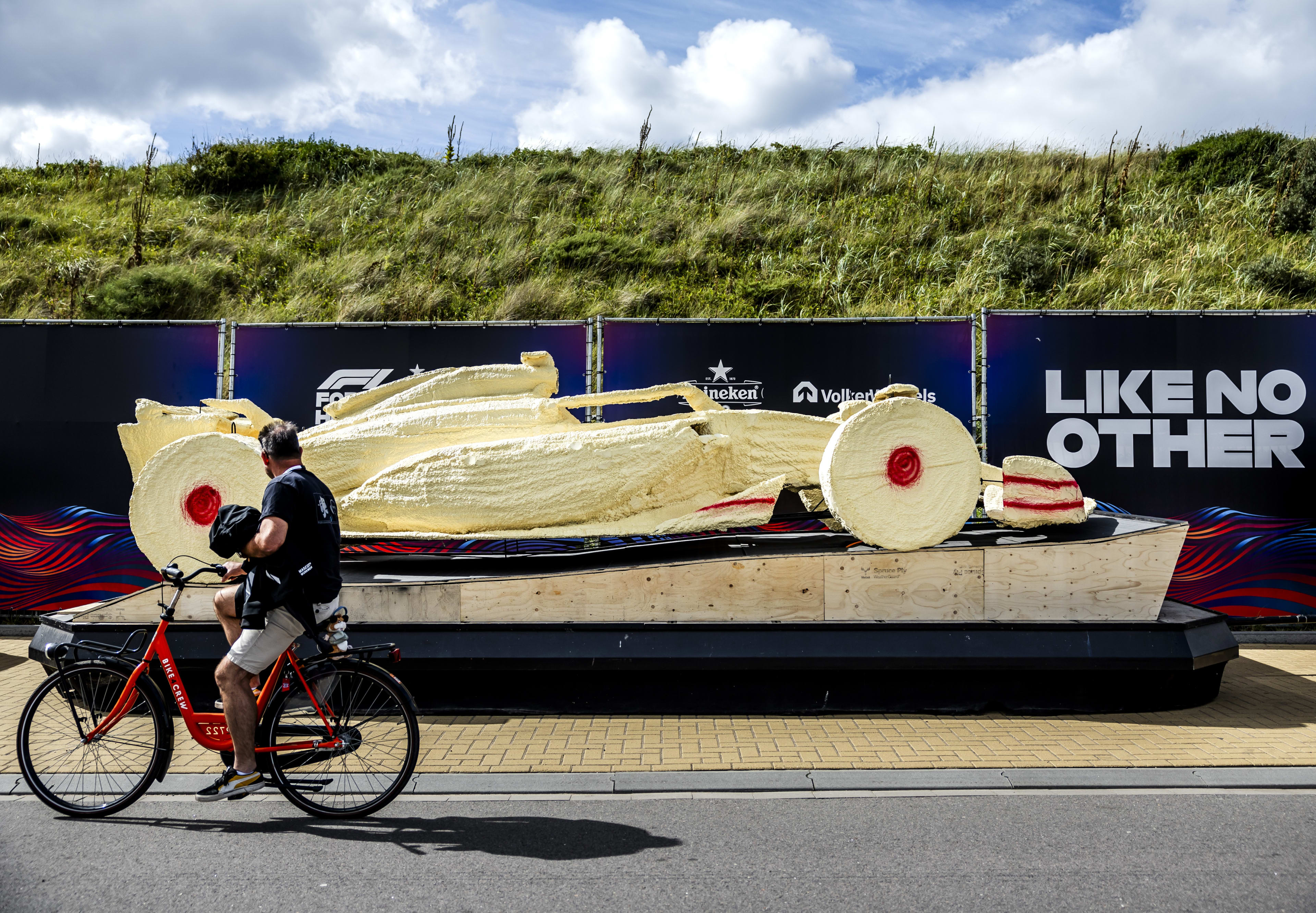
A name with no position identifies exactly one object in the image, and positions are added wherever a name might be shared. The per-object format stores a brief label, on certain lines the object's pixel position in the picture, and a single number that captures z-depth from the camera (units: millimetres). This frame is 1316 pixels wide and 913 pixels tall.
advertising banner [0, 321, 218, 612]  7574
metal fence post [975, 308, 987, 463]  7527
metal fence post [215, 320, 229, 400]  7781
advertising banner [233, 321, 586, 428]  7805
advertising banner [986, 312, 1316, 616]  7305
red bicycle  3480
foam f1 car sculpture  5141
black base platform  4953
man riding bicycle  3379
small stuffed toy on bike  3492
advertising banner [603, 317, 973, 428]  7707
